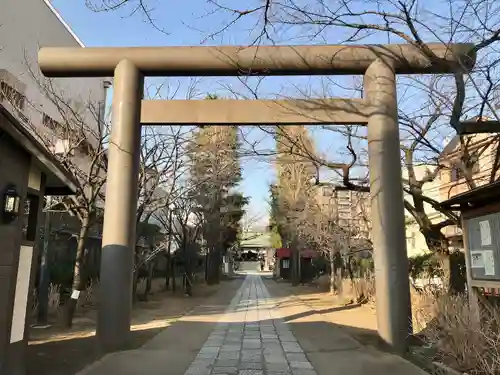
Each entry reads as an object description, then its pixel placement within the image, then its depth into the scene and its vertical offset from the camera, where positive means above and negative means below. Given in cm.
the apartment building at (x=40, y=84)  1298 +655
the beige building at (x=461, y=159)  1034 +279
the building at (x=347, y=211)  2088 +285
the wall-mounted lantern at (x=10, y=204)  554 +76
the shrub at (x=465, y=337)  561 -81
